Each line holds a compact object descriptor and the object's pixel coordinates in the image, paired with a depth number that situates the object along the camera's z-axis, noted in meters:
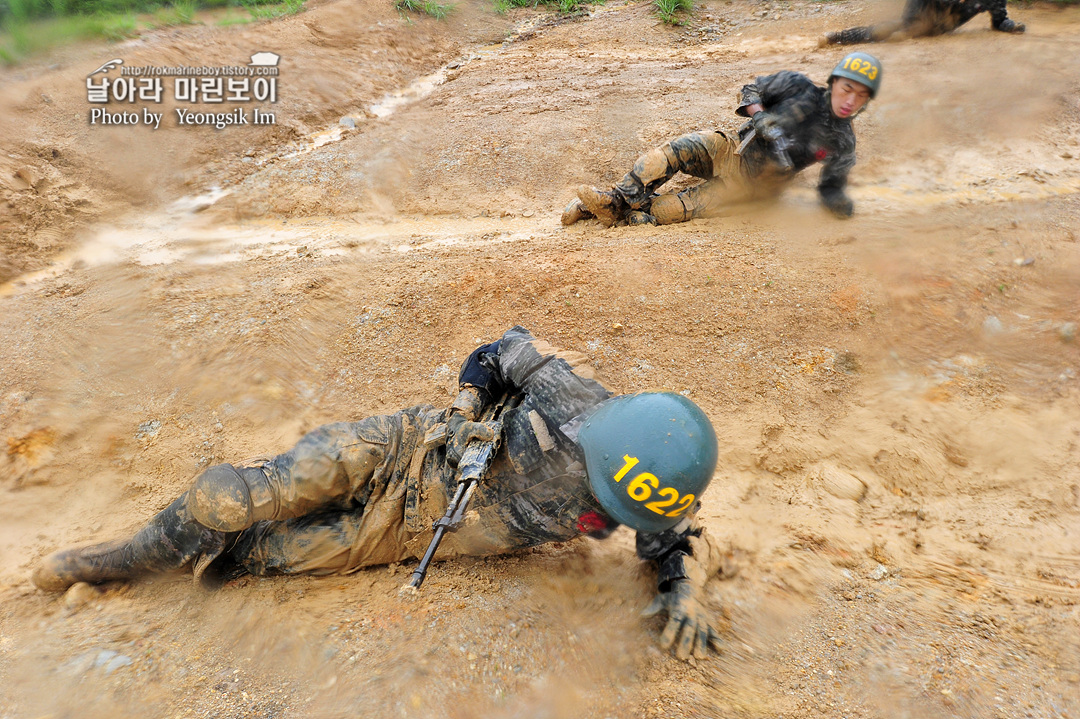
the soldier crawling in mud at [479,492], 2.00
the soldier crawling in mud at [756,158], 4.62
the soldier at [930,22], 6.78
